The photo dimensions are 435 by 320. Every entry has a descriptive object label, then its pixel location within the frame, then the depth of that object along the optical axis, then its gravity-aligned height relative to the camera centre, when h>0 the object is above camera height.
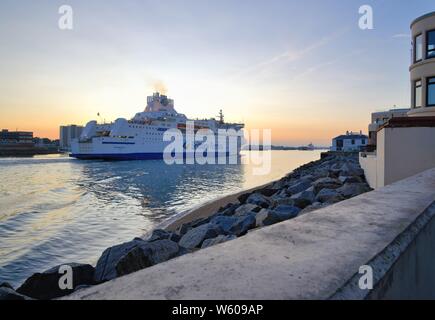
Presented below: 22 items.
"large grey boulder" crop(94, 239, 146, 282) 5.49 -2.06
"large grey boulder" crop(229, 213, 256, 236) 7.40 -1.84
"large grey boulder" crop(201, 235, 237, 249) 6.26 -1.82
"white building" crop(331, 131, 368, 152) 63.21 +1.04
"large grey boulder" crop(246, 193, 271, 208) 10.95 -1.89
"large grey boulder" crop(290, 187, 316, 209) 8.95 -1.50
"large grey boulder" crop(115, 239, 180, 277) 5.29 -1.85
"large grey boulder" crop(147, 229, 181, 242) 7.83 -2.19
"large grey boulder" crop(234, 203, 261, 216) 9.78 -1.91
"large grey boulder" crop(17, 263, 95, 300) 5.26 -2.27
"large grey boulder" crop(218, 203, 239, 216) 10.95 -2.21
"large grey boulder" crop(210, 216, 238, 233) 7.80 -1.94
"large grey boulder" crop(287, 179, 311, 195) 12.95 -1.66
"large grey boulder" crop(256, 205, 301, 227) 7.12 -1.55
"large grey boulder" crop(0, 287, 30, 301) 4.05 -1.90
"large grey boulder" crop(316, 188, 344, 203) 8.80 -1.40
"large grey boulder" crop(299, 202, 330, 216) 7.56 -1.44
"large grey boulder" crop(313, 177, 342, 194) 11.63 -1.40
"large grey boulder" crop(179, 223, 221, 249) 6.84 -1.94
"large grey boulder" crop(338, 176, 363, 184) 12.65 -1.31
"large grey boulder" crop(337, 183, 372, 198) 9.71 -1.34
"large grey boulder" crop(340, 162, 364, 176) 15.85 -1.27
